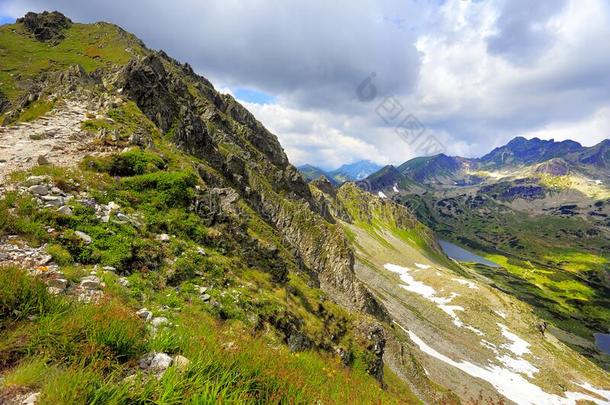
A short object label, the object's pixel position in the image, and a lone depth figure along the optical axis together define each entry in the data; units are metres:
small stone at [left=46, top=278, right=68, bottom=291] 9.50
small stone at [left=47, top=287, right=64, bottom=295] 9.10
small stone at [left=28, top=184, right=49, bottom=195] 14.02
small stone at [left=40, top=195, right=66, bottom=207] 13.77
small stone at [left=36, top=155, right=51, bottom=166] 17.28
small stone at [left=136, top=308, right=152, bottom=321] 10.16
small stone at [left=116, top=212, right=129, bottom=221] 15.67
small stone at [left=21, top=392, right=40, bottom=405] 4.41
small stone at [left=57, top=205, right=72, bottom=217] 13.51
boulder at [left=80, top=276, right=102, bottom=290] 10.47
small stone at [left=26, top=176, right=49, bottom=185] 14.52
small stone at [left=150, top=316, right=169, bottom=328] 10.11
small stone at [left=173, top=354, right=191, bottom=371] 5.68
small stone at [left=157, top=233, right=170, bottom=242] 16.81
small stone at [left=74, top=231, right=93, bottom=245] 12.88
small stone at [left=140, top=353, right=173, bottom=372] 6.01
